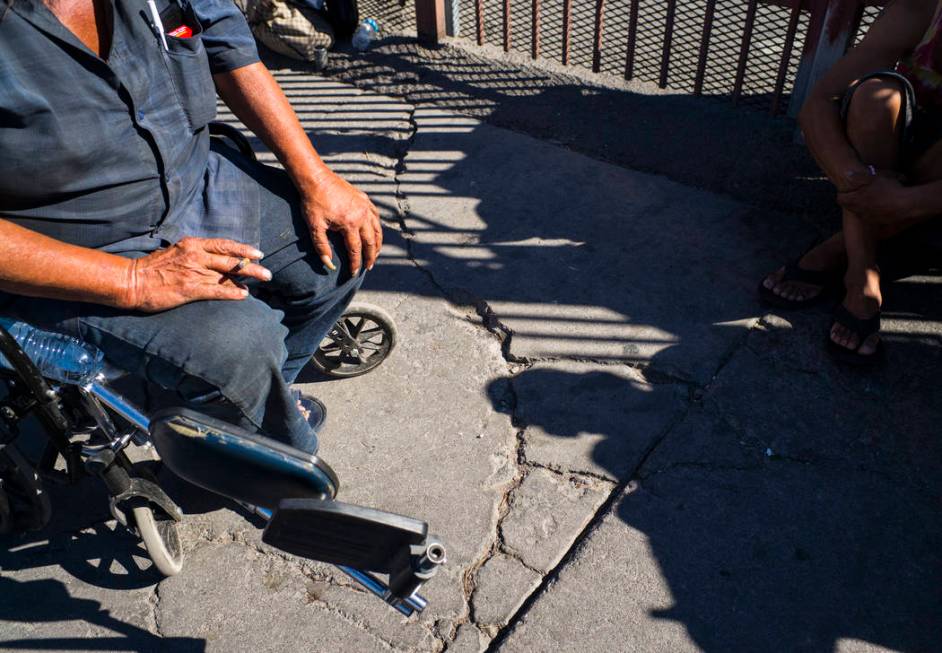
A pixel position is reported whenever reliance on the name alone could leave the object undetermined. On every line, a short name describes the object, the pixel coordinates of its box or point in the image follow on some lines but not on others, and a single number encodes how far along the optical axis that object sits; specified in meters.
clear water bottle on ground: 5.06
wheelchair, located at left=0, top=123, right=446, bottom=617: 1.38
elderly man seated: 1.80
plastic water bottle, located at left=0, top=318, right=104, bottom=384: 2.01
